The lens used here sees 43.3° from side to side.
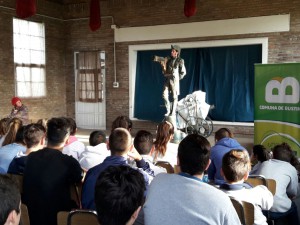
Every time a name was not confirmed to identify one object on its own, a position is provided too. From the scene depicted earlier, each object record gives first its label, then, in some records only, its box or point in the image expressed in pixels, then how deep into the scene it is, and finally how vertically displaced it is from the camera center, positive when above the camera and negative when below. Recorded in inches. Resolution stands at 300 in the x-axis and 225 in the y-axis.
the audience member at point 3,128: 174.9 -18.4
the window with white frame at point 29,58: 412.2 +34.0
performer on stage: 327.5 +14.5
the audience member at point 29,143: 116.9 -17.6
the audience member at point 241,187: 90.3 -23.8
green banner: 217.0 -9.3
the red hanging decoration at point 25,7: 262.4 +56.3
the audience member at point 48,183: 95.9 -24.2
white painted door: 447.8 -2.0
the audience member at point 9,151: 127.4 -21.8
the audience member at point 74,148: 150.6 -24.0
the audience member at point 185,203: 63.4 -19.5
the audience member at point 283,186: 118.9 -31.8
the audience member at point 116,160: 90.8 -18.0
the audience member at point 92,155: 128.8 -23.1
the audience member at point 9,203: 41.8 -13.0
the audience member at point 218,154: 135.1 -23.4
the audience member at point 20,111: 333.6 -20.5
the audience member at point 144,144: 126.0 -18.5
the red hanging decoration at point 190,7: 315.0 +68.2
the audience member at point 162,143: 156.6 -22.7
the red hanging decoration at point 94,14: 337.7 +66.9
